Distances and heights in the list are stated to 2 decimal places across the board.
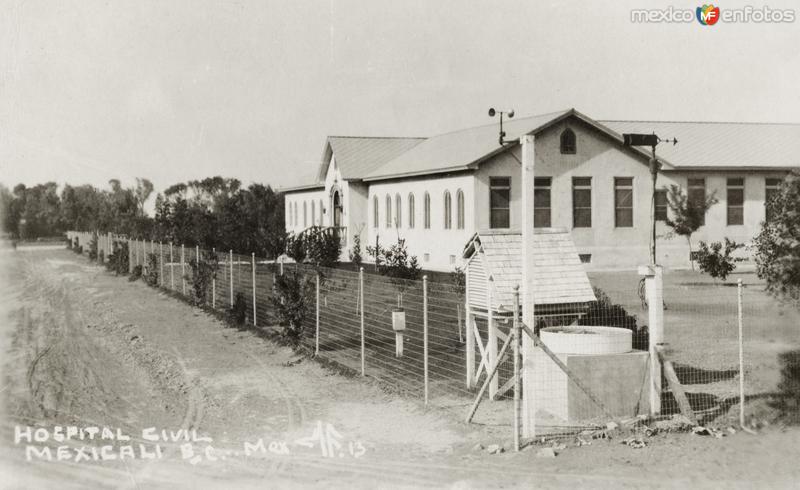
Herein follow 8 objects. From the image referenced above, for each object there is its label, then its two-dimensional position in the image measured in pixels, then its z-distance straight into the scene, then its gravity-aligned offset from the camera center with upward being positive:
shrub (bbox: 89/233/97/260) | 51.23 -0.75
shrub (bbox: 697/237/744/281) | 23.95 -0.94
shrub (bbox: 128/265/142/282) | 34.68 -1.54
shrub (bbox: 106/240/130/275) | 38.03 -1.06
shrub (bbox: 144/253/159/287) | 31.12 -1.33
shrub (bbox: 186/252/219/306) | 23.92 -1.23
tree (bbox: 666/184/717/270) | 30.25 +0.62
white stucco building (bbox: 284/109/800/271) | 31.09 +1.89
